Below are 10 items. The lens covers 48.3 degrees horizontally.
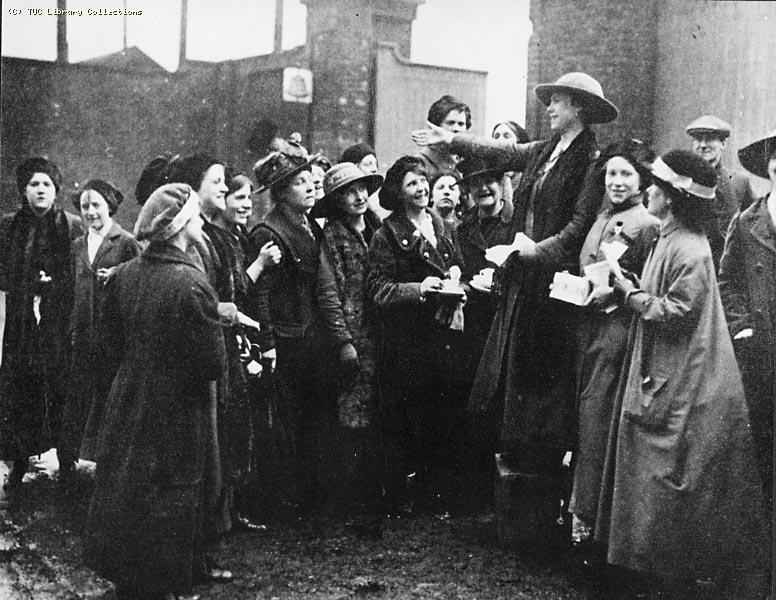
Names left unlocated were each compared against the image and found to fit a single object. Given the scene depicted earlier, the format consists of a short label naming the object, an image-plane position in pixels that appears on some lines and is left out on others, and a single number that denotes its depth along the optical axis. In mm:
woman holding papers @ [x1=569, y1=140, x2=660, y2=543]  4004
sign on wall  7062
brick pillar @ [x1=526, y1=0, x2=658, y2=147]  6562
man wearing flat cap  4352
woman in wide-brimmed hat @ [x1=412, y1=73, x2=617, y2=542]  4273
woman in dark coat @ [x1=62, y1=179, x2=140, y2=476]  4672
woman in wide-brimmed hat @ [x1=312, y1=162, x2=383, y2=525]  4863
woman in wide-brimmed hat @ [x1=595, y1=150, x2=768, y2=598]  3660
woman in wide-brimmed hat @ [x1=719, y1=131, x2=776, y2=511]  3938
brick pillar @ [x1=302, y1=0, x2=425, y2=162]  5391
